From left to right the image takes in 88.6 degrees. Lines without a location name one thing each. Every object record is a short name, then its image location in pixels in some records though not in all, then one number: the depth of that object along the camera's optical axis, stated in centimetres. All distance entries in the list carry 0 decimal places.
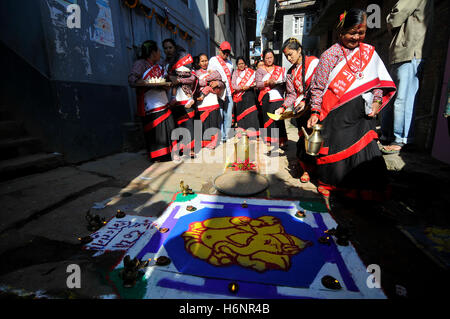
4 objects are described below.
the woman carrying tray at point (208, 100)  458
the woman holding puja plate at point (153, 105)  361
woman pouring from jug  222
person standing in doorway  329
